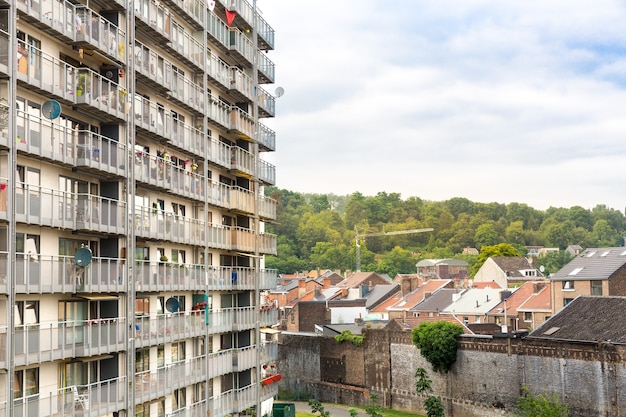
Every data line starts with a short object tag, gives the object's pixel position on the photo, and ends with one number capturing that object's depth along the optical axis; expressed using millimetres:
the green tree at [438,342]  64500
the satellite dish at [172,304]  38688
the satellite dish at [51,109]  27625
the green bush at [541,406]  53394
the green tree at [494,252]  145500
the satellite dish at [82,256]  29731
